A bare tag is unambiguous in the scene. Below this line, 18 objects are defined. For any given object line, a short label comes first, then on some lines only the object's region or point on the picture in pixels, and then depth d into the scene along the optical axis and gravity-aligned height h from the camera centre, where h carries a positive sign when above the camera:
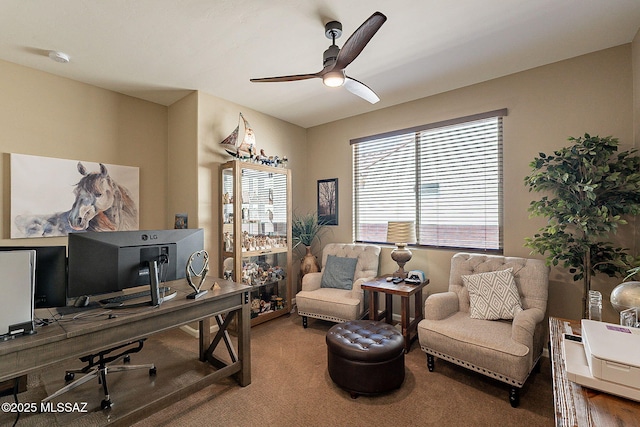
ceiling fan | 1.70 +1.09
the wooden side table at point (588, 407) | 0.92 -0.67
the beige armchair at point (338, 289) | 3.28 -0.96
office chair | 2.07 -1.25
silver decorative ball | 1.29 -0.38
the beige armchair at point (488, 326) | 2.09 -0.94
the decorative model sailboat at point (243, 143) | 3.56 +0.89
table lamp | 3.30 -0.29
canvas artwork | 2.80 +0.19
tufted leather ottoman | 2.18 -1.15
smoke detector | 2.57 +1.44
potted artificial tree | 2.23 +0.09
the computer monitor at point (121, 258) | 1.69 -0.28
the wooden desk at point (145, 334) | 1.39 -0.70
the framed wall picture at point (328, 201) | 4.50 +0.21
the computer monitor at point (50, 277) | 1.56 -0.34
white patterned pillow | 2.52 -0.75
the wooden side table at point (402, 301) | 2.91 -0.97
